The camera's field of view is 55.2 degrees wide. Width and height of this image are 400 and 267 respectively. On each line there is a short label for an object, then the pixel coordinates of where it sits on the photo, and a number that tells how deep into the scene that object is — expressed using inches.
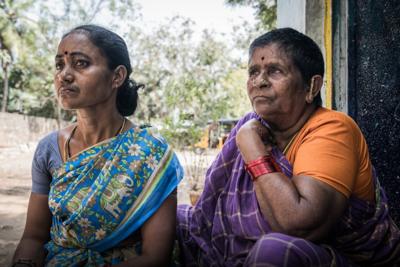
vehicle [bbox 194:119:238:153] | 349.7
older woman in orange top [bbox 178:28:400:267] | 62.4
